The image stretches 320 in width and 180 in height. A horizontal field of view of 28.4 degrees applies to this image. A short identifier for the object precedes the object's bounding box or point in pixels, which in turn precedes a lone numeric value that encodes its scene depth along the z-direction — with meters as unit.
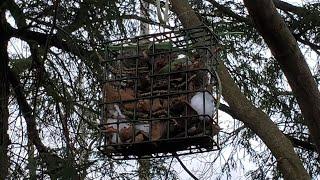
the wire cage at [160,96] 1.71
